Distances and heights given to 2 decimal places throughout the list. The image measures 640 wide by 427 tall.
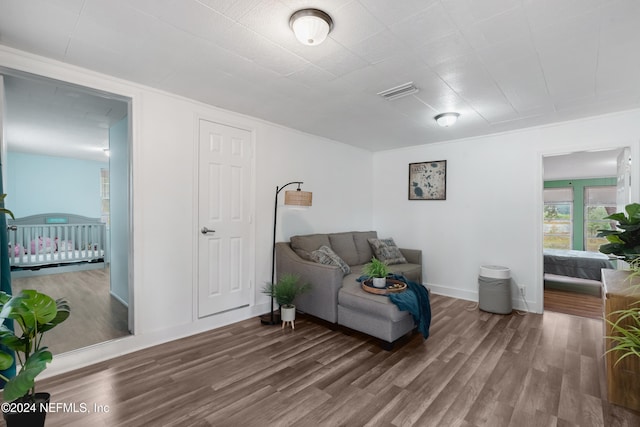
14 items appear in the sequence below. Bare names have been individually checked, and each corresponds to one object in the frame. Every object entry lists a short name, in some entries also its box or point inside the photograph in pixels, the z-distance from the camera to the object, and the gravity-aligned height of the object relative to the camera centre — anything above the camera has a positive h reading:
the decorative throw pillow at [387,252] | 4.57 -0.66
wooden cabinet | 1.95 -1.10
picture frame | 4.71 +0.52
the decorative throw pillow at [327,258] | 3.53 -0.59
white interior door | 3.22 -0.09
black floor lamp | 3.40 +0.12
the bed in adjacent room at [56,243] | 5.51 -0.68
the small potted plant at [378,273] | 2.99 -0.65
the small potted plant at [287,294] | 3.28 -0.95
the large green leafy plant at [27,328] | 1.26 -0.61
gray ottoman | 2.73 -1.04
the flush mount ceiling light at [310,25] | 1.69 +1.12
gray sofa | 2.79 -0.87
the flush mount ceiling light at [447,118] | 3.34 +1.09
